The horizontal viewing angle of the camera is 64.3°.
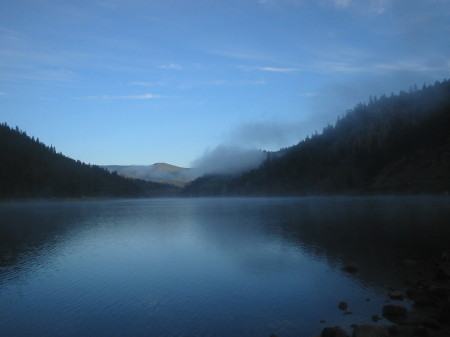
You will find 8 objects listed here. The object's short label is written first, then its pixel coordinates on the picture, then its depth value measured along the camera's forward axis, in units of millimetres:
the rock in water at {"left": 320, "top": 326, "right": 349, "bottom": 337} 17812
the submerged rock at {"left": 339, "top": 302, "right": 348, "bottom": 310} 23431
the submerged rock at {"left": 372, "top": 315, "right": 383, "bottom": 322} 20891
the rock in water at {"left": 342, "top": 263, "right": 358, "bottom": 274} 32994
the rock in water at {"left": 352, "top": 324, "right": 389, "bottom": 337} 17547
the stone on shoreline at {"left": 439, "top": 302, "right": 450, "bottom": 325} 19547
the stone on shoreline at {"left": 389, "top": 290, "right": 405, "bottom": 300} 24386
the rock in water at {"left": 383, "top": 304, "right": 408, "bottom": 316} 21609
